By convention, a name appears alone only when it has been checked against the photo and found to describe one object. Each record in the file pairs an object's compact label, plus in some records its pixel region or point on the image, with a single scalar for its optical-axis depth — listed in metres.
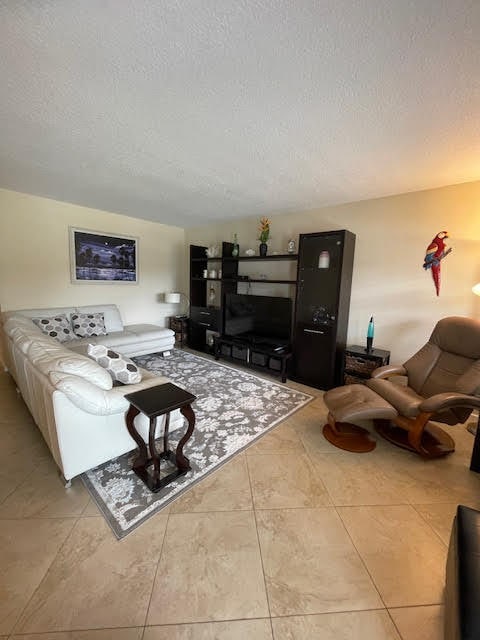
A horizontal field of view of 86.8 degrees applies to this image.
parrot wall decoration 2.76
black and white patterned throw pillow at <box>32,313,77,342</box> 3.39
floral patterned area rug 1.57
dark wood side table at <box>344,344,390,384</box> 2.91
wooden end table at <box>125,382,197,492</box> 1.62
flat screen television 3.73
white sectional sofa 1.55
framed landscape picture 4.05
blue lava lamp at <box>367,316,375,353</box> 3.04
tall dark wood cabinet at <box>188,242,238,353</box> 4.40
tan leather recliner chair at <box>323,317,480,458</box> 2.05
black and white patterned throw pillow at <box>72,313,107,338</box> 3.71
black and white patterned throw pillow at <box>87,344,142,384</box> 2.03
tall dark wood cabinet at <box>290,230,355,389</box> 3.15
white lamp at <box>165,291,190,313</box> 5.03
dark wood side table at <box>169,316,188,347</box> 5.09
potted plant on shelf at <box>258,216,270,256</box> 3.85
